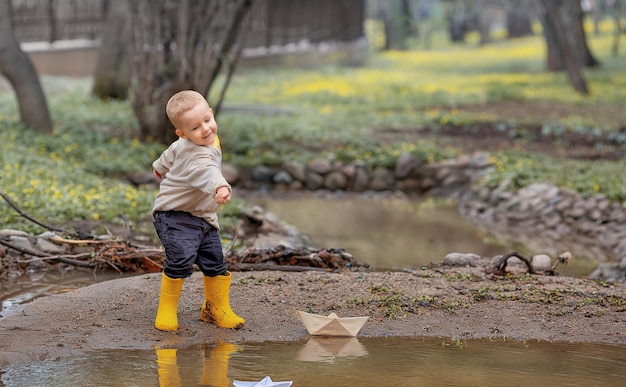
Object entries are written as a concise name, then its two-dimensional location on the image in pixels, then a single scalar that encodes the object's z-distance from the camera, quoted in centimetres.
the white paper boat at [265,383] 441
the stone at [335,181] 1337
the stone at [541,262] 796
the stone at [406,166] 1360
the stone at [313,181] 1334
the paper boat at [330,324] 563
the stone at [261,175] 1326
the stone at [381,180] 1346
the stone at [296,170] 1337
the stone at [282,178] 1328
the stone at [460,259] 796
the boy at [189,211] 544
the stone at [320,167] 1342
